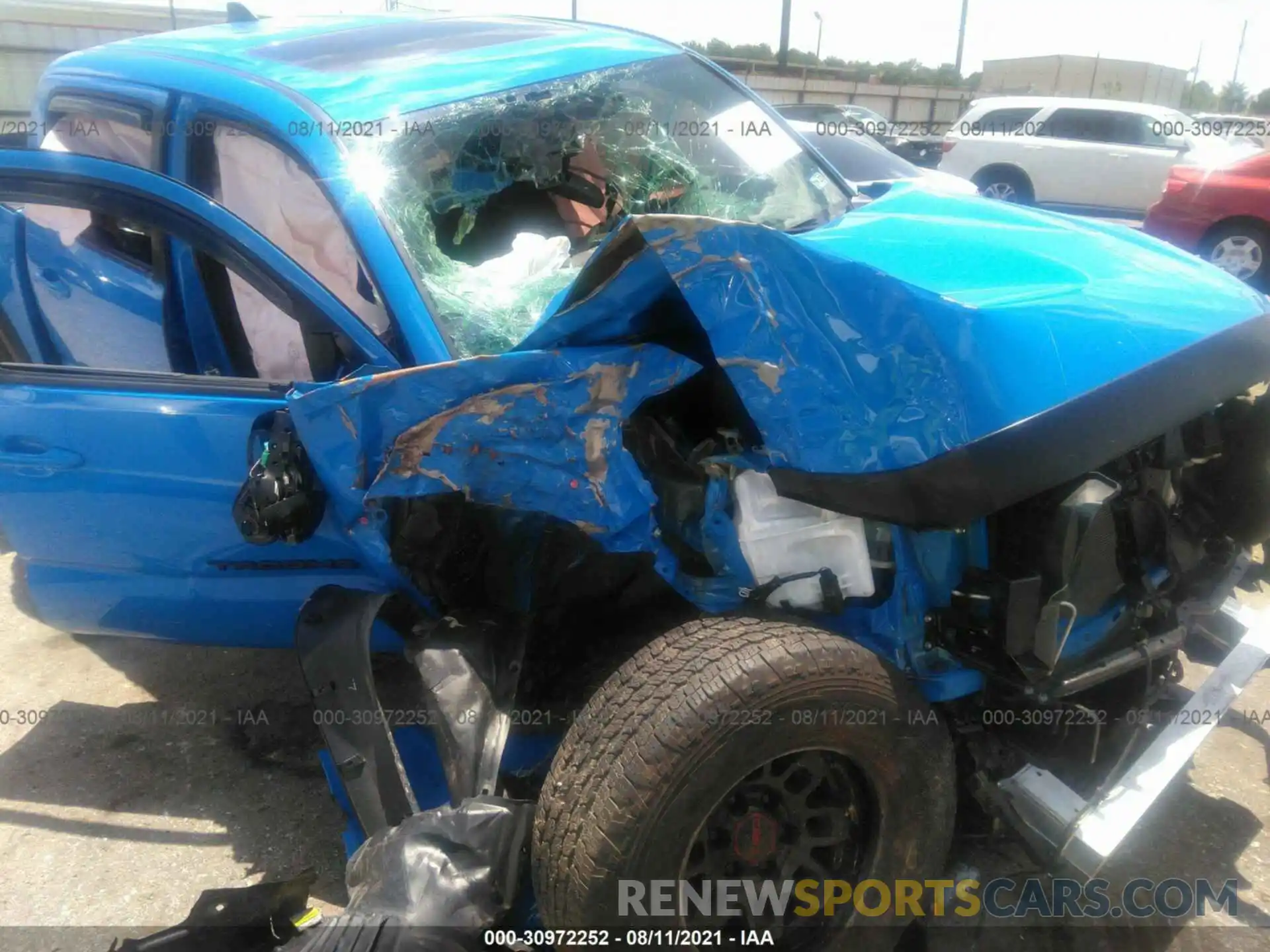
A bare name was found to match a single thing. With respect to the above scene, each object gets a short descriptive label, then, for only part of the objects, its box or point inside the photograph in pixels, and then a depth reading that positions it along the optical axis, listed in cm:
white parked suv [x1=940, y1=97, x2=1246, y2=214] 1212
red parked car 818
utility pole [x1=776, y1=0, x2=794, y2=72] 2412
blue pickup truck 179
